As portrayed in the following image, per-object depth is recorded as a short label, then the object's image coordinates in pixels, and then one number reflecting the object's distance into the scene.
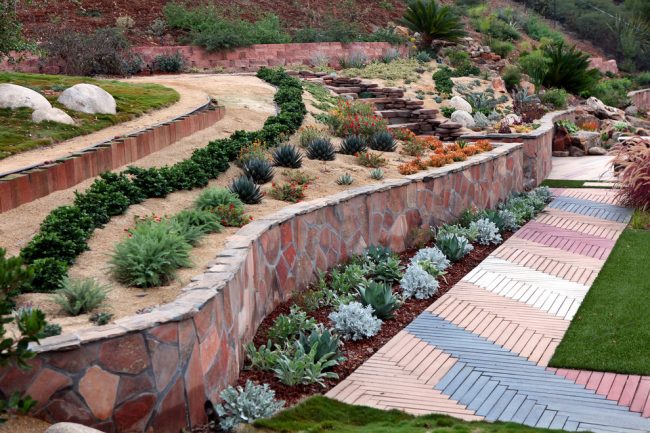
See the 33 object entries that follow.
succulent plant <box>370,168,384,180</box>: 9.56
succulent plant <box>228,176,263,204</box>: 7.98
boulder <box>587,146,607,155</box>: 17.23
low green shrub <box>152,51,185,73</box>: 18.97
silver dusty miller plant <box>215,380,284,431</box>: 4.70
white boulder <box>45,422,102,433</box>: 3.73
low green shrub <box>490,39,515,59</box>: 26.72
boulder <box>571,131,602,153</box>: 17.39
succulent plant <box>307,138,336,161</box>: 10.07
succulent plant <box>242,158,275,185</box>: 8.71
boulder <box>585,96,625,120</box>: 21.65
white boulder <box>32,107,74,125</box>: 9.43
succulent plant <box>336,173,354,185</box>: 9.20
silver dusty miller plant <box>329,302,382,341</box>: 6.36
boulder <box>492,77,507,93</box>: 19.95
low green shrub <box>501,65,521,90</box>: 20.97
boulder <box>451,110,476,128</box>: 15.54
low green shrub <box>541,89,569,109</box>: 19.84
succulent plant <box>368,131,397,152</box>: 11.33
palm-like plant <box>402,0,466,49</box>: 23.06
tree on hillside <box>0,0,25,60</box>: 10.70
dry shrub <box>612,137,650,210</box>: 11.26
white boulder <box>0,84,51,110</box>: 9.62
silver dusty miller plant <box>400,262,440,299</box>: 7.55
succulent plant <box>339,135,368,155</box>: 10.66
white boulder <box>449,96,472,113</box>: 16.53
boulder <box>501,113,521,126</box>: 15.51
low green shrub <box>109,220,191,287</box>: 5.46
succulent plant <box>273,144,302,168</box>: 9.44
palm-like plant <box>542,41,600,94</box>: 22.20
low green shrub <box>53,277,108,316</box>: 4.89
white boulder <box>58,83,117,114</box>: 10.16
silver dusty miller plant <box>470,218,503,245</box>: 9.77
